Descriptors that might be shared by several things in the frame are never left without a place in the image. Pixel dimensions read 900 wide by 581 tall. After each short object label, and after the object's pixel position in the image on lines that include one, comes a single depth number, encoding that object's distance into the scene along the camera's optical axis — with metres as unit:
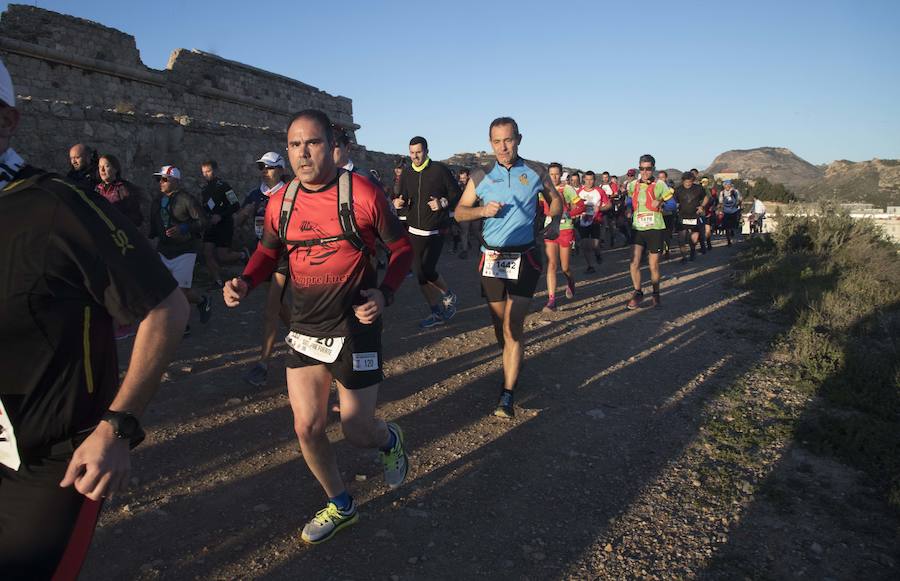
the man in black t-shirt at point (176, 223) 6.29
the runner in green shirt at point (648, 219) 8.25
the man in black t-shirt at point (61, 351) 1.44
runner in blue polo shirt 4.60
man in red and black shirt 2.79
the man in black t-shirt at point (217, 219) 7.57
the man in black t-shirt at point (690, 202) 13.47
